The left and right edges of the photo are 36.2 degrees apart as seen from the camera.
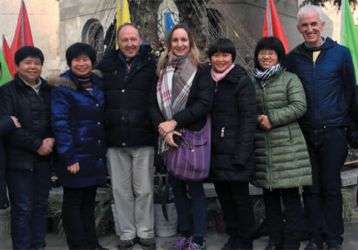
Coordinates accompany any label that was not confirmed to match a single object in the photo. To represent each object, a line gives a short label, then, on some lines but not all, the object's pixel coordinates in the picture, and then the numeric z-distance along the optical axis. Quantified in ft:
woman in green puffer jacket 14.20
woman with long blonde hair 14.37
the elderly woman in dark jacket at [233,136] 14.08
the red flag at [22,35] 24.03
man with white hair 14.47
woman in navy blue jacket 14.47
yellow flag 20.89
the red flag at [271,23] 23.44
